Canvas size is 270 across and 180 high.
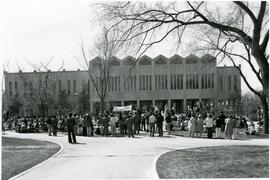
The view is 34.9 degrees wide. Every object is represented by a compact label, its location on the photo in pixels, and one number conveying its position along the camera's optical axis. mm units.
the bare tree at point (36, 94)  41588
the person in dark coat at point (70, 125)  21969
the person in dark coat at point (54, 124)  28319
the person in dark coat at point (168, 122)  27750
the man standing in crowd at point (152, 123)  26328
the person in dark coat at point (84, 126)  27631
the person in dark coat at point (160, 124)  26484
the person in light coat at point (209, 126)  25238
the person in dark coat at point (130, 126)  25984
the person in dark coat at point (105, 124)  27208
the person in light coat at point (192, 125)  25855
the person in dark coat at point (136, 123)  27116
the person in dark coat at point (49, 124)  28719
